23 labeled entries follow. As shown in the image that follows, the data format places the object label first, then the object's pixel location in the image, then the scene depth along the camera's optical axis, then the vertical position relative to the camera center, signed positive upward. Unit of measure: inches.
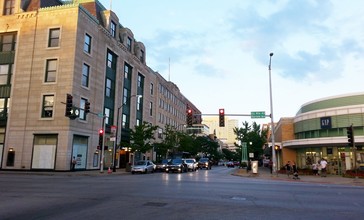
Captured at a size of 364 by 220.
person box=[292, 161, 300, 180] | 1139.3 -39.2
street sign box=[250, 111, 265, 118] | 1378.0 +200.1
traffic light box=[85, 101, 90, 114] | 1207.4 +190.7
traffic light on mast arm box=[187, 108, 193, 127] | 1390.3 +191.5
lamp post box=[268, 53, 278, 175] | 1394.3 +177.0
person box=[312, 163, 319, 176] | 1389.4 -18.4
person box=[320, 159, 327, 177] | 1352.1 -5.5
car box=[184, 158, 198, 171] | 1888.5 -7.5
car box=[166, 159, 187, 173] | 1656.0 -17.1
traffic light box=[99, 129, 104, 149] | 1378.3 +100.4
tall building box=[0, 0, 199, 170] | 1488.7 +357.9
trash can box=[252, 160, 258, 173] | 1391.5 -13.7
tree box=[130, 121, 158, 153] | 1908.2 +135.9
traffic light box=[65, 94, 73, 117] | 1070.5 +173.0
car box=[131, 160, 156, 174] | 1515.0 -22.7
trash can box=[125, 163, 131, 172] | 1636.3 -27.3
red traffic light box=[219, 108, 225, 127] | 1354.6 +181.4
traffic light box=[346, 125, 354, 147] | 1053.8 +89.5
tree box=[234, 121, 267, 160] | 2817.4 +226.4
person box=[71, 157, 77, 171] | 1457.9 -12.9
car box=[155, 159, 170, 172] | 1793.2 -19.9
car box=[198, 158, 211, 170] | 2438.1 -7.8
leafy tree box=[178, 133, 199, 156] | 2782.5 +163.4
